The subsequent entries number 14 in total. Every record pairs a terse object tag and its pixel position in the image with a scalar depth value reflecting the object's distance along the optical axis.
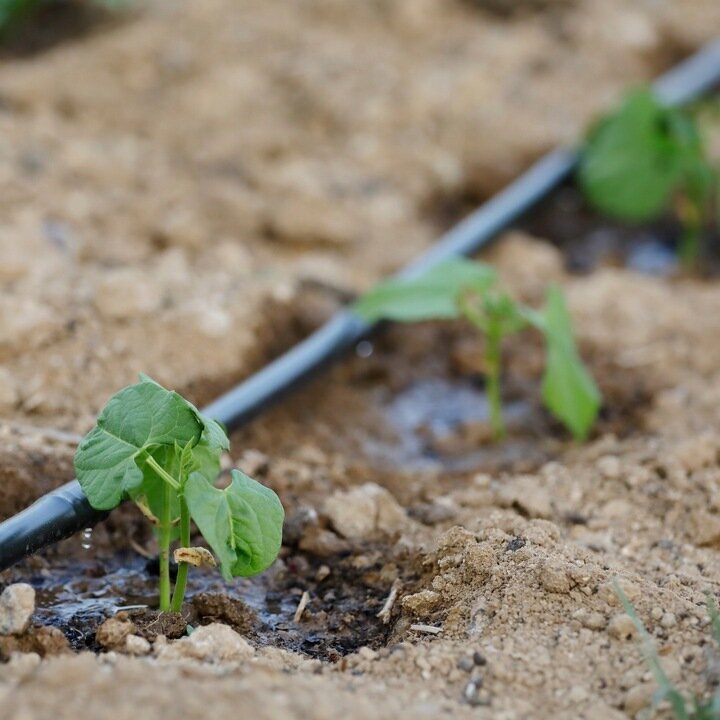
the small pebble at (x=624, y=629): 1.13
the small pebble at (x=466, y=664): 1.12
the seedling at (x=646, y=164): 1.48
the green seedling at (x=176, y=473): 1.14
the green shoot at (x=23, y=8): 1.66
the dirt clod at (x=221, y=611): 1.17
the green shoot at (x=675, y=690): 1.09
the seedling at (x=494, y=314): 1.30
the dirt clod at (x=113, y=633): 1.14
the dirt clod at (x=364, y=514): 1.24
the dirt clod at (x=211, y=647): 1.13
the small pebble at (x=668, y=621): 1.14
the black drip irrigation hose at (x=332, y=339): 1.17
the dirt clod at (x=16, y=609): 1.13
